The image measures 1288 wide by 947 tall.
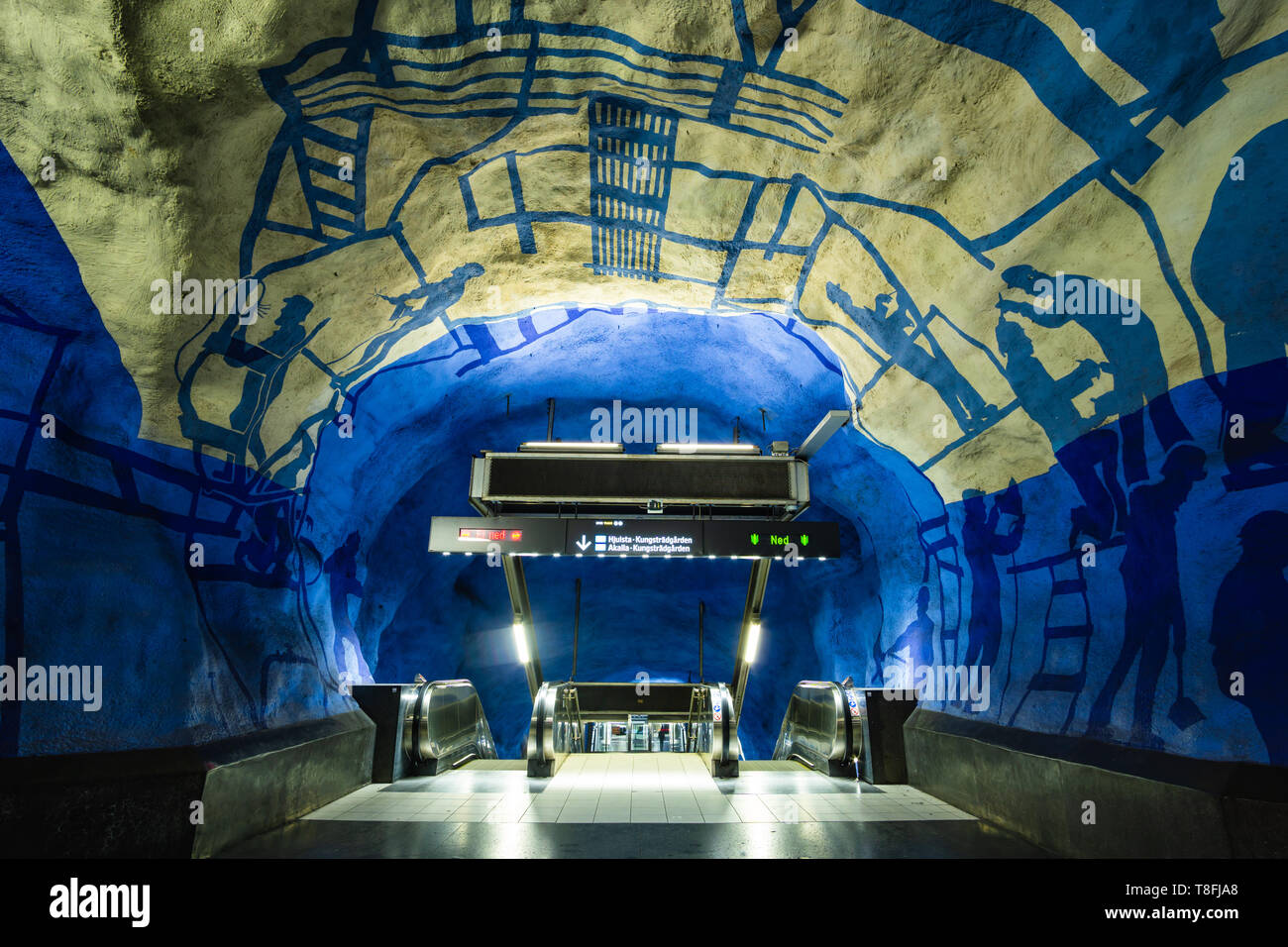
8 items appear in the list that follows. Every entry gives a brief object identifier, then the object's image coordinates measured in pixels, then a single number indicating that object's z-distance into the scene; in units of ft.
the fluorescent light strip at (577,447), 27.09
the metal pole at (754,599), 33.71
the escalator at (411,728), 20.52
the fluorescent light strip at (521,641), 34.15
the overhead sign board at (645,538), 24.56
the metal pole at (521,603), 33.22
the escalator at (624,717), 20.90
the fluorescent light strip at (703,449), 26.96
